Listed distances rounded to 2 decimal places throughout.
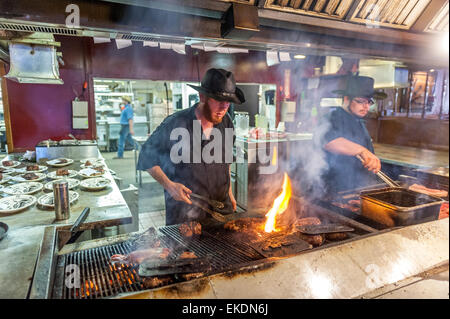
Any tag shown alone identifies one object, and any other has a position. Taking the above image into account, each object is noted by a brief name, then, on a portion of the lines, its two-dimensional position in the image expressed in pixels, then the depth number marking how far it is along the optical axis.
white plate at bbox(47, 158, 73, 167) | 4.39
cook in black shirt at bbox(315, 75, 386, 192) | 3.26
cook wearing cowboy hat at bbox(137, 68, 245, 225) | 2.72
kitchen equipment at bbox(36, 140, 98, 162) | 4.90
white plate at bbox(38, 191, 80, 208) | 2.60
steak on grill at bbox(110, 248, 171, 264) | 1.63
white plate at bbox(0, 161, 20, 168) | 4.28
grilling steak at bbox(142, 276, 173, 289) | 1.41
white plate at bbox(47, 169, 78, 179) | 3.67
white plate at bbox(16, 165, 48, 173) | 3.91
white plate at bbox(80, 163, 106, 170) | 4.37
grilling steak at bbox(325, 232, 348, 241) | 1.97
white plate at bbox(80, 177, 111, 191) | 3.18
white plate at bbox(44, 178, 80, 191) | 3.21
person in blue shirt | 9.95
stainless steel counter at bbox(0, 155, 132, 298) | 1.32
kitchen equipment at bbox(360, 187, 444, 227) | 2.15
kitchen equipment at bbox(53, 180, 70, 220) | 2.28
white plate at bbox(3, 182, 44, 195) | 3.00
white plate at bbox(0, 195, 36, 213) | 2.47
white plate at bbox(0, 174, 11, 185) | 3.46
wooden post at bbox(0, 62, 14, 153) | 5.61
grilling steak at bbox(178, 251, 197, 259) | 1.60
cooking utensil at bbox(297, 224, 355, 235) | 1.96
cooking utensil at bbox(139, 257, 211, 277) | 1.48
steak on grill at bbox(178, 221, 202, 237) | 2.01
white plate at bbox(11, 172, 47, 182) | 3.48
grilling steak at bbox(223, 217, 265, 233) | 2.13
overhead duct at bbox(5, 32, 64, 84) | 3.32
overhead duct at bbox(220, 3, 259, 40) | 1.54
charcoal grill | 1.37
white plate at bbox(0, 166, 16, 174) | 3.92
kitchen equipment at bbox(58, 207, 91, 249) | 1.99
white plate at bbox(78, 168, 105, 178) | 3.73
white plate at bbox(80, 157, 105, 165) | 4.68
